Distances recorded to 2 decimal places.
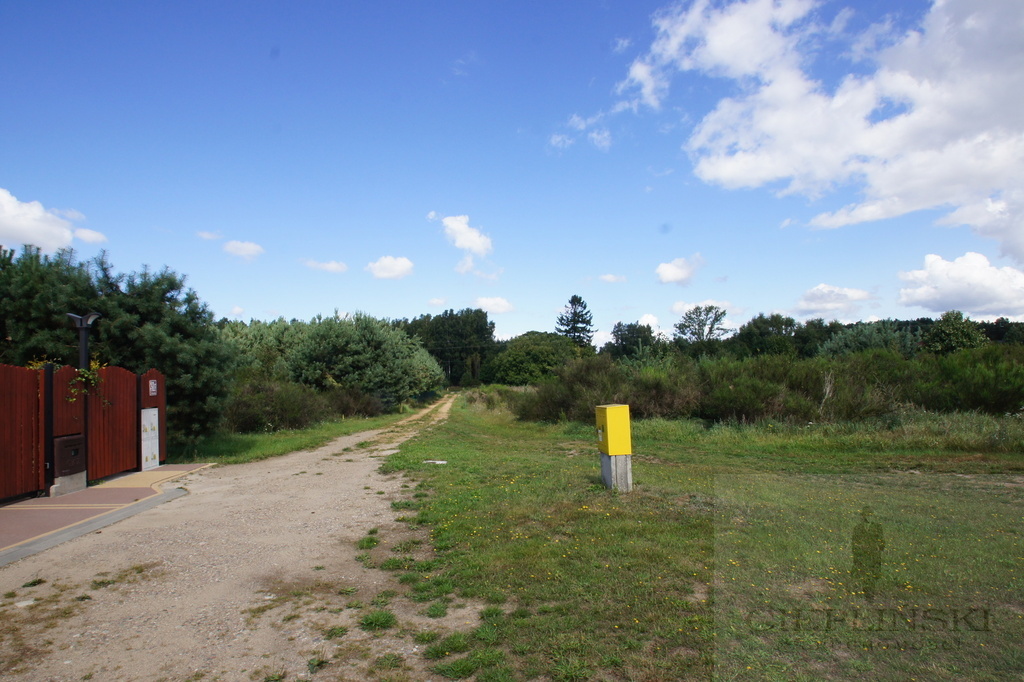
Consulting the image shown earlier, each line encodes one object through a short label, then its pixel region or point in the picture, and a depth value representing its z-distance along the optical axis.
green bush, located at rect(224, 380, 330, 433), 20.84
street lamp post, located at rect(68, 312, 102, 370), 11.02
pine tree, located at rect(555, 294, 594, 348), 99.94
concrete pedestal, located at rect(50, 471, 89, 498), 9.50
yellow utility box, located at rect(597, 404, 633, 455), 8.83
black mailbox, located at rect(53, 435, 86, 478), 9.55
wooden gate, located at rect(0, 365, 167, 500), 8.70
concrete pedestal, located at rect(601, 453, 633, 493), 8.73
